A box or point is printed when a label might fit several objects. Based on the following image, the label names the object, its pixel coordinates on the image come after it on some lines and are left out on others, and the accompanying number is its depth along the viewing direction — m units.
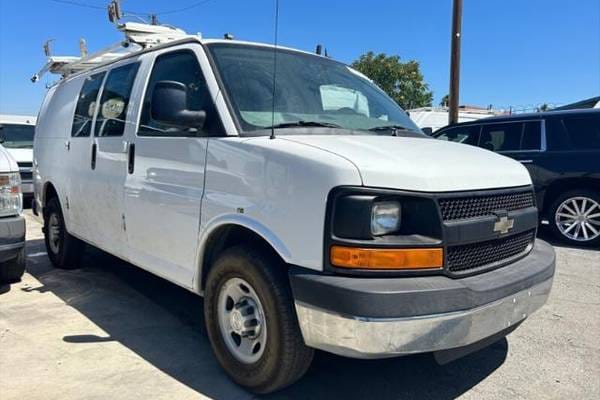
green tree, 29.20
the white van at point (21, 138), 11.04
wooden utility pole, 13.02
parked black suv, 6.87
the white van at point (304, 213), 2.37
